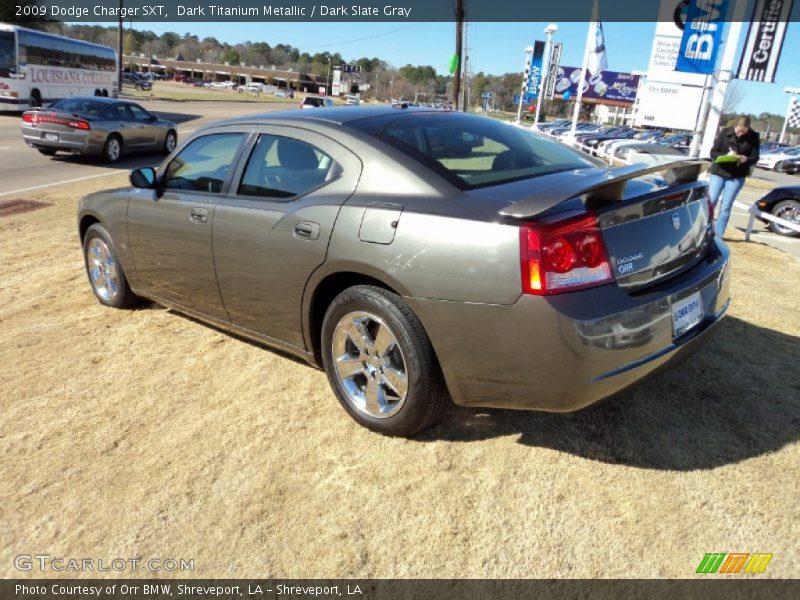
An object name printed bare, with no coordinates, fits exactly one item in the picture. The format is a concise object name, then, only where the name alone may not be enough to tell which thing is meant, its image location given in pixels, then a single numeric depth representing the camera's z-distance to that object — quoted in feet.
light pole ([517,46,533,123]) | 129.89
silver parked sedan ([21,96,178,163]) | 45.11
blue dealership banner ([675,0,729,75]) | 36.11
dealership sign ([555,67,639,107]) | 238.27
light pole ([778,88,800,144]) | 187.29
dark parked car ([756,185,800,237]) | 33.30
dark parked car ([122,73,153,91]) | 230.73
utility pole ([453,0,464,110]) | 100.42
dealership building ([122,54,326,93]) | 470.80
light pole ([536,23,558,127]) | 96.07
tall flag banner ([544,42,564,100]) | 124.77
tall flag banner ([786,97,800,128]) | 191.44
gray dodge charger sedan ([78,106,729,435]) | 8.08
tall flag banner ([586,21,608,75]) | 71.29
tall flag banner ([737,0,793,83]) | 37.24
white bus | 74.38
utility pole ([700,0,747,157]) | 34.89
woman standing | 26.63
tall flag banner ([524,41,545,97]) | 126.82
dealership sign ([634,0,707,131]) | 38.17
